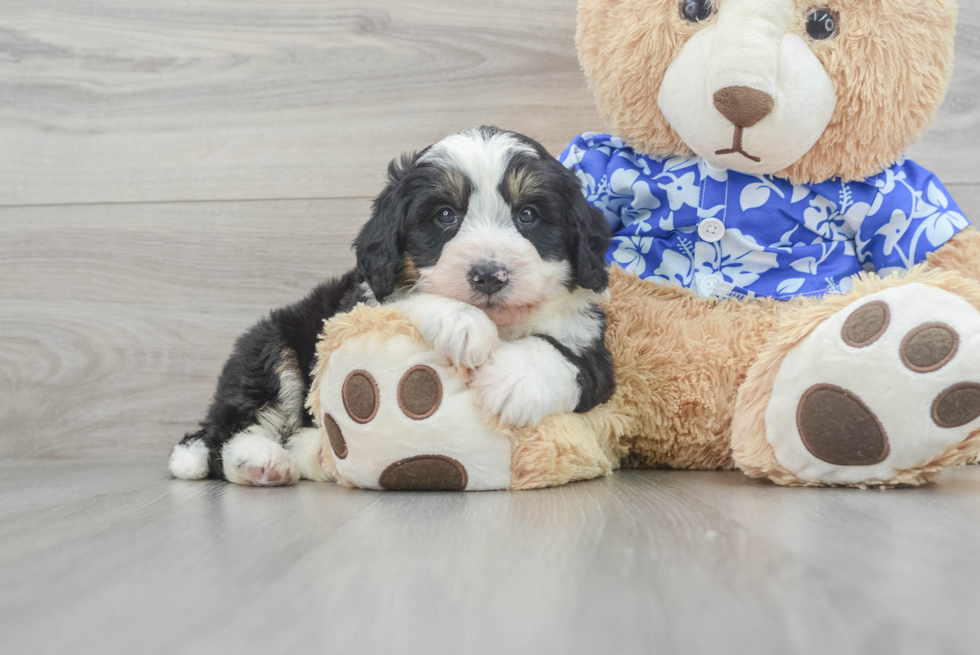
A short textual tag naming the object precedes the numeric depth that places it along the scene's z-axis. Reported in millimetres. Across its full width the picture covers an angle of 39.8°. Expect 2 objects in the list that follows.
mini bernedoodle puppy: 711
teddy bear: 684
